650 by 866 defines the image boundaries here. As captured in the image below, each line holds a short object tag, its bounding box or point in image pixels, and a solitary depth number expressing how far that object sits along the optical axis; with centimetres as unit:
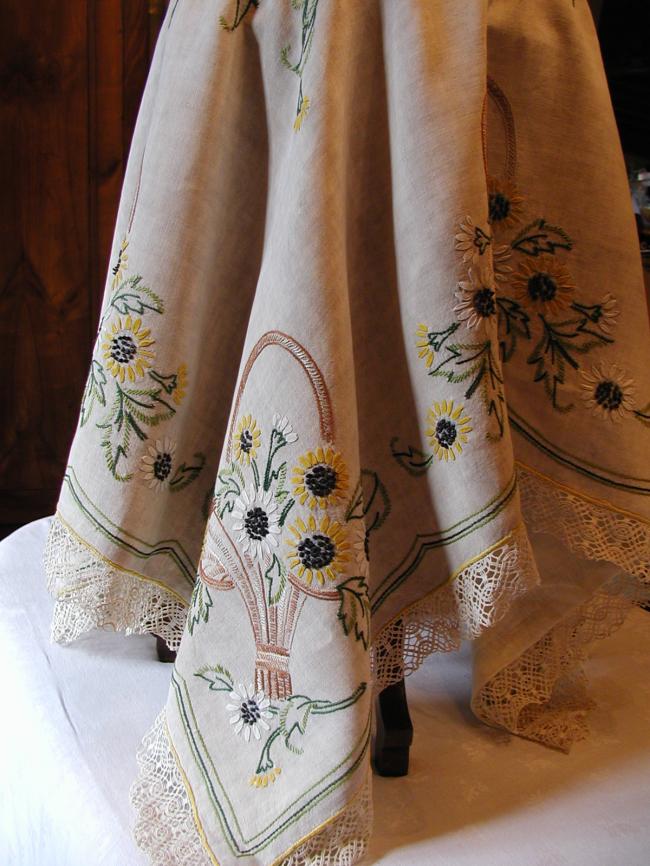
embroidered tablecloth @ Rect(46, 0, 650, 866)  57
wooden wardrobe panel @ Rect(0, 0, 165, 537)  177
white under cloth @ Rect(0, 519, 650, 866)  60
